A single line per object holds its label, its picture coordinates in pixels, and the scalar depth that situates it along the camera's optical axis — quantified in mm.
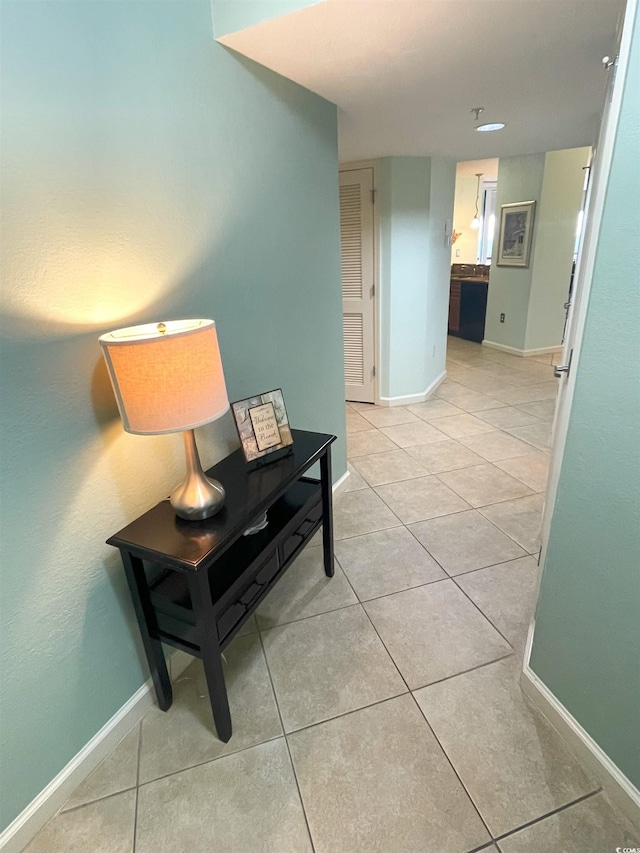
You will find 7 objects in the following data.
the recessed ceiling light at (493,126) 2619
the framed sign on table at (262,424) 1625
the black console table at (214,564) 1242
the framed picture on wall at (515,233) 5059
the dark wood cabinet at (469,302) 6289
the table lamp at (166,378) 1064
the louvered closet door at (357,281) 3656
